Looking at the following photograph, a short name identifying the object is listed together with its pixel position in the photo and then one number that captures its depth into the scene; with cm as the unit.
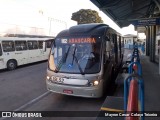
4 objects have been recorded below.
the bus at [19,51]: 915
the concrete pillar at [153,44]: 1064
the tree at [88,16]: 3807
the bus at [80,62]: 399
